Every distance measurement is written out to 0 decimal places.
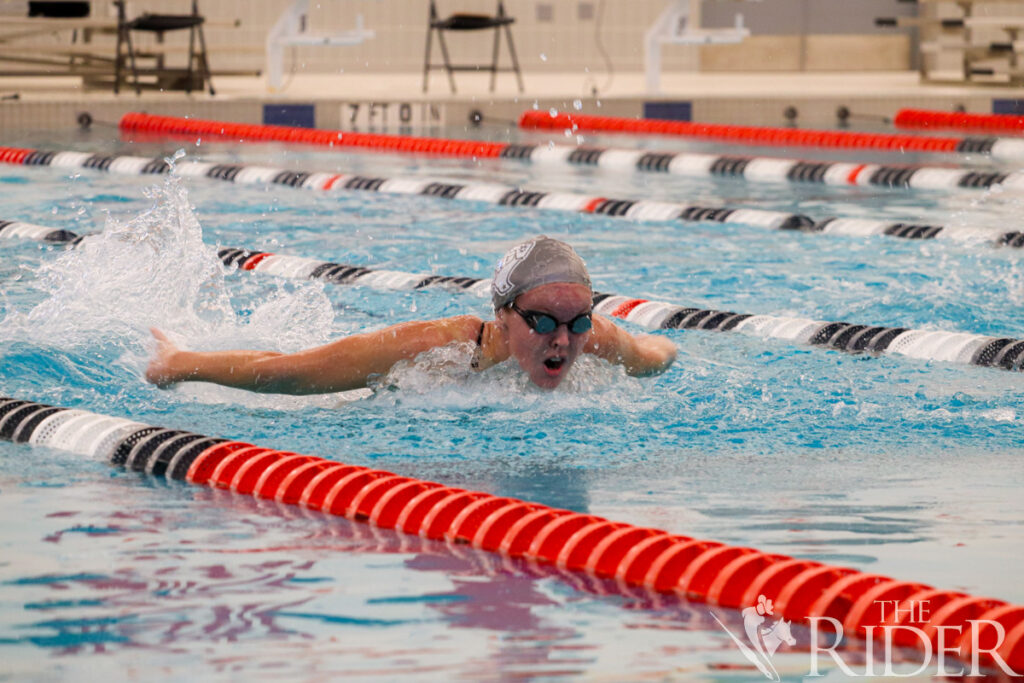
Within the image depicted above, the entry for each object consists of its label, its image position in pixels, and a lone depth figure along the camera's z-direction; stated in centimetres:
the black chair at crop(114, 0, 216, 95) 2392
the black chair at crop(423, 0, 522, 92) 2518
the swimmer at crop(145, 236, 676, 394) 713
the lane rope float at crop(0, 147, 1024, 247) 1402
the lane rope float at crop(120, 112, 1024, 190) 1780
